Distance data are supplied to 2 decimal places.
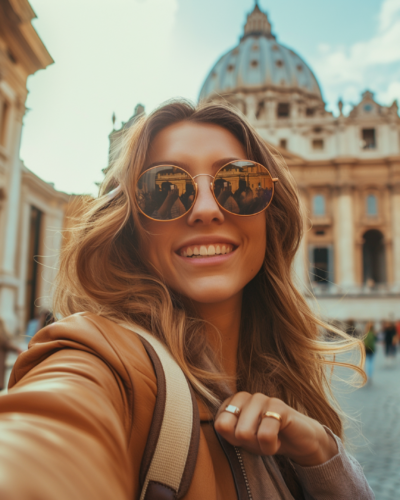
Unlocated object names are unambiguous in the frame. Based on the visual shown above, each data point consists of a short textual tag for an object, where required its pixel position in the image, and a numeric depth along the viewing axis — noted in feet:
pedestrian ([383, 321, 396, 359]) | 42.32
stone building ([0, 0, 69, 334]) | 36.94
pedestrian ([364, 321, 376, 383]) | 30.45
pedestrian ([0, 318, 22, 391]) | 11.68
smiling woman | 1.89
